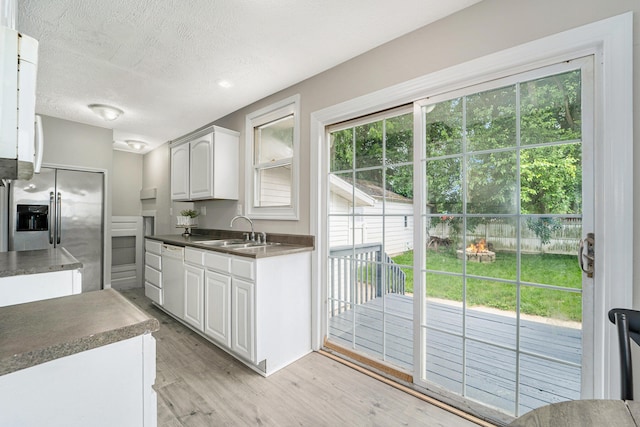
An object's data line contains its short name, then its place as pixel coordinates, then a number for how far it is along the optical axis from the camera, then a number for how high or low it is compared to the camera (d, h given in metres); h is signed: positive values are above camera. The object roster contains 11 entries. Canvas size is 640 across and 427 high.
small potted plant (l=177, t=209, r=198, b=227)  3.83 -0.05
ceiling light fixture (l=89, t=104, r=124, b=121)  3.16 +1.18
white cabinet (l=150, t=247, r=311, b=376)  2.08 -0.74
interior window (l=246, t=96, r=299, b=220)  2.72 +0.57
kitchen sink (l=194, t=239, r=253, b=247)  2.90 -0.30
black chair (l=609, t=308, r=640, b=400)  0.92 -0.41
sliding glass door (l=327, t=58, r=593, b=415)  1.44 -0.14
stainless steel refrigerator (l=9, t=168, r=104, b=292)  3.29 -0.01
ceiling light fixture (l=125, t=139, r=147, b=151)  4.52 +1.15
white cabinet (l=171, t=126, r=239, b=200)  3.20 +0.58
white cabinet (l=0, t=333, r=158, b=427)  0.59 -0.41
